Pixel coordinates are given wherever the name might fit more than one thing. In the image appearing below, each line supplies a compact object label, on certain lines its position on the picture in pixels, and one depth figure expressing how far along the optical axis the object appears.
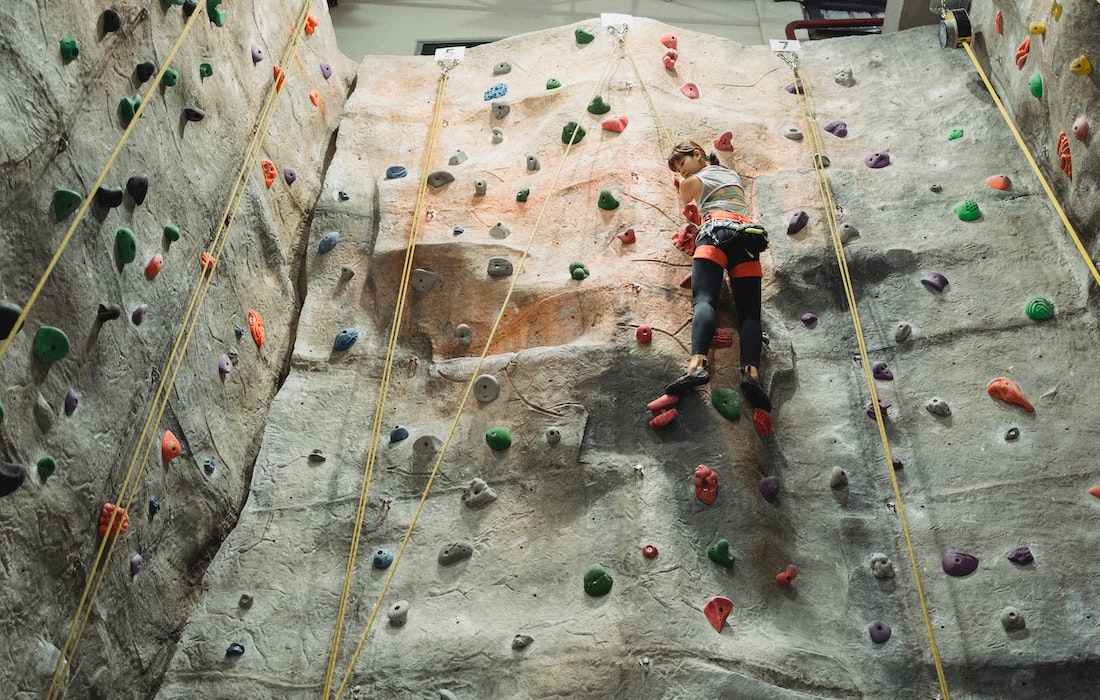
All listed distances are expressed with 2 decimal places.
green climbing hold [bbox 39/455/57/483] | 3.28
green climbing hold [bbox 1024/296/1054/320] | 4.38
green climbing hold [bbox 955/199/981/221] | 4.82
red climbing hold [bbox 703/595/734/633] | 3.52
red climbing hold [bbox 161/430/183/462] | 3.86
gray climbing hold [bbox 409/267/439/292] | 4.84
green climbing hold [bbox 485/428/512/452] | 4.13
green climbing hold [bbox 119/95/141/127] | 3.92
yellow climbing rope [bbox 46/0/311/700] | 3.35
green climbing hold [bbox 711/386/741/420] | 4.07
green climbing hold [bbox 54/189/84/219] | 3.46
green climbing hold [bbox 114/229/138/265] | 3.75
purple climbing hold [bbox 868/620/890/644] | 3.66
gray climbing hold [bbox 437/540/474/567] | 3.90
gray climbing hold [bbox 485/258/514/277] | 4.75
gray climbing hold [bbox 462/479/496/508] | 4.03
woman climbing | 4.12
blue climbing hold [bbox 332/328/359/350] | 4.67
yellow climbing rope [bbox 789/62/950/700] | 3.67
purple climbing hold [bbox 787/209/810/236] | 4.89
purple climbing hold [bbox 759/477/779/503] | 3.96
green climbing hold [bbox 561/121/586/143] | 5.31
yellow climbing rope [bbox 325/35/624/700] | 3.70
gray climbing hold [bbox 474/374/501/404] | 4.32
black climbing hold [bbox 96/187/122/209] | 3.68
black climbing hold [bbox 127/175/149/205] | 3.87
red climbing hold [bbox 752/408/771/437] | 4.12
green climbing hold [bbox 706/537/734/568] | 3.69
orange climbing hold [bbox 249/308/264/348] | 4.55
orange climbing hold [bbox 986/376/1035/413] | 4.15
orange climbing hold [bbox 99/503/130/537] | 3.52
